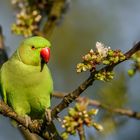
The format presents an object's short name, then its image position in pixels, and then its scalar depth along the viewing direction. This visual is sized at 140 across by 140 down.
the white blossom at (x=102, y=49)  5.55
